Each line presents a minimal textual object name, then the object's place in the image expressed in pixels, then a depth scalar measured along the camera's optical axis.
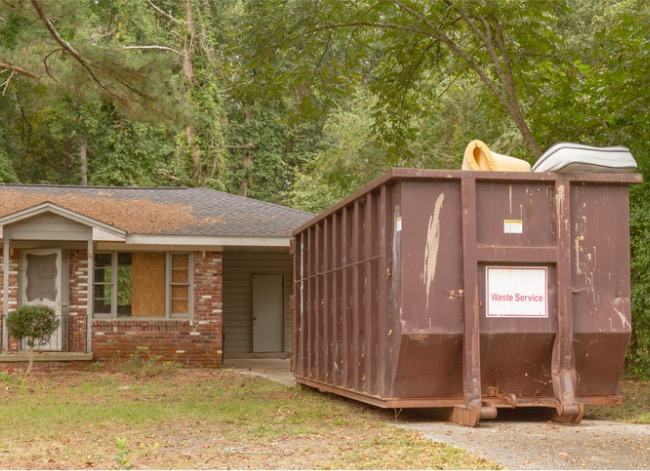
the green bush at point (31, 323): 17.72
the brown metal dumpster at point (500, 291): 9.32
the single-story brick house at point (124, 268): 18.98
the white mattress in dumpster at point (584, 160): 9.57
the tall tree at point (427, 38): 15.98
